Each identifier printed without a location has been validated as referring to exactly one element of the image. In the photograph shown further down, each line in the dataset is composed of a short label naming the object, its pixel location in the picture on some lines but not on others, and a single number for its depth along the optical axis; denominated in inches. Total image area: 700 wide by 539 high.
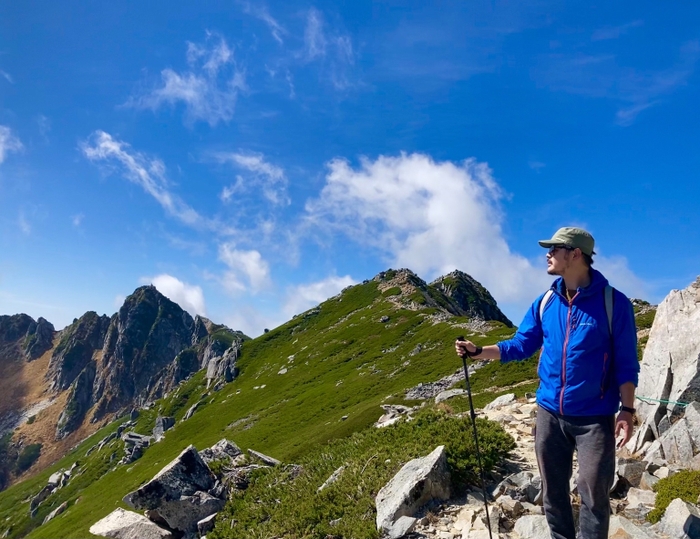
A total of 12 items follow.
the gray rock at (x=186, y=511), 581.9
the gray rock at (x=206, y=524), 564.0
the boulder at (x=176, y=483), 573.6
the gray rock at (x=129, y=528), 547.2
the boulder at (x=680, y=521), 288.0
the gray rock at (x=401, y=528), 368.1
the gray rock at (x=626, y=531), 297.1
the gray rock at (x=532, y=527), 327.0
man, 234.2
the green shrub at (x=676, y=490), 327.0
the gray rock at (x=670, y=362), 432.5
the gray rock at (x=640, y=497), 354.0
